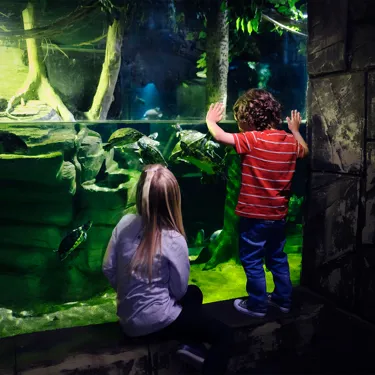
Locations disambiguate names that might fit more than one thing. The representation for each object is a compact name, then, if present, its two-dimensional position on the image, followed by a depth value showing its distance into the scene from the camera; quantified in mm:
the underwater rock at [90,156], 4867
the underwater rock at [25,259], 4797
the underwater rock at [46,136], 4504
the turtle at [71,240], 4090
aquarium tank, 4500
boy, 2684
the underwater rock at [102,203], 4949
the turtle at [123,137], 4105
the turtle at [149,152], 4183
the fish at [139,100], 5931
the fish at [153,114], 5825
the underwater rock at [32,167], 4387
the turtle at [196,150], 4383
